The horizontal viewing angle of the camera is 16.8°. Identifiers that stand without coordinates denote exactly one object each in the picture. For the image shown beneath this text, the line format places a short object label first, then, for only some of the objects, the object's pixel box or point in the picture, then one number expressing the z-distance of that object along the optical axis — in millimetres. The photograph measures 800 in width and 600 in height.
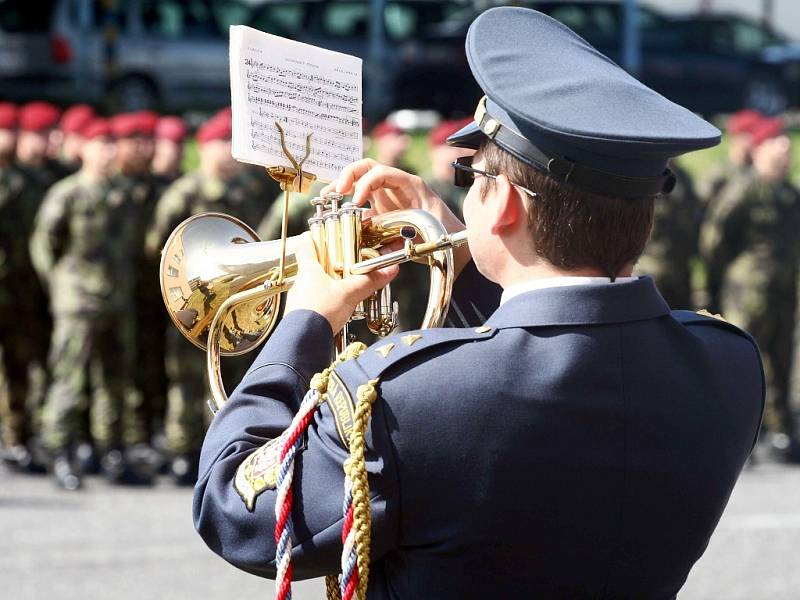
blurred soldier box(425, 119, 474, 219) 15407
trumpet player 3490
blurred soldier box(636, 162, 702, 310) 16392
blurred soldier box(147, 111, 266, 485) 14394
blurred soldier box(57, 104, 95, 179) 16973
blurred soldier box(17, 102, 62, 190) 15933
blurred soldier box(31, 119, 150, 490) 14191
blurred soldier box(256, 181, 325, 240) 13415
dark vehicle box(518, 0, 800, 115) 37159
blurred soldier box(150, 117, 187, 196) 15690
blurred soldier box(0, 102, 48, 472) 15326
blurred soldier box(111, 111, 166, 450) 15042
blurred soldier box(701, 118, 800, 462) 16122
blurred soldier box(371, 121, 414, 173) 16122
